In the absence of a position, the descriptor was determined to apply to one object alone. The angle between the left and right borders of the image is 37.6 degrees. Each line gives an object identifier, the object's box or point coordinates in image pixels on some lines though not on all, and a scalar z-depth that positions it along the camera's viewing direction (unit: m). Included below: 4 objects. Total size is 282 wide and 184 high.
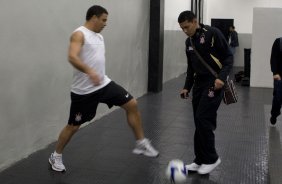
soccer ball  3.68
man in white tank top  3.98
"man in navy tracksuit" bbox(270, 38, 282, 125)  5.76
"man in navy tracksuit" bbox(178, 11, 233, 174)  3.93
